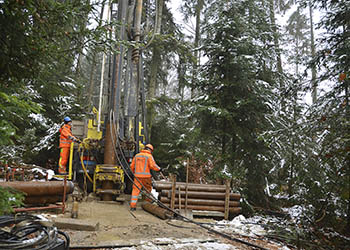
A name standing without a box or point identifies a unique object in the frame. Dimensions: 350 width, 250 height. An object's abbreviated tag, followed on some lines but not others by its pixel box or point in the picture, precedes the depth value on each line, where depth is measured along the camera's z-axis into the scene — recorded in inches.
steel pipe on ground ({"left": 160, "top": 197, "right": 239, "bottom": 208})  329.1
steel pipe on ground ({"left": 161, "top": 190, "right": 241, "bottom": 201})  333.4
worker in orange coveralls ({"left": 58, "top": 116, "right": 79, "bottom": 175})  369.7
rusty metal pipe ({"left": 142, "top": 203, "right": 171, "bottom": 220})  285.0
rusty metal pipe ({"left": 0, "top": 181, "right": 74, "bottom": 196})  232.8
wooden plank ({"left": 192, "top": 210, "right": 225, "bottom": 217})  323.0
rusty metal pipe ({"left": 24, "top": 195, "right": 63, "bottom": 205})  245.0
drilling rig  348.5
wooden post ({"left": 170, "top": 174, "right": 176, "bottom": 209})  322.0
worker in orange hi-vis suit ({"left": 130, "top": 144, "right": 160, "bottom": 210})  325.7
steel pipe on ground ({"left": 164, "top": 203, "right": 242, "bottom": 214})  329.1
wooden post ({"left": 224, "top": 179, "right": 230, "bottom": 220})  324.8
